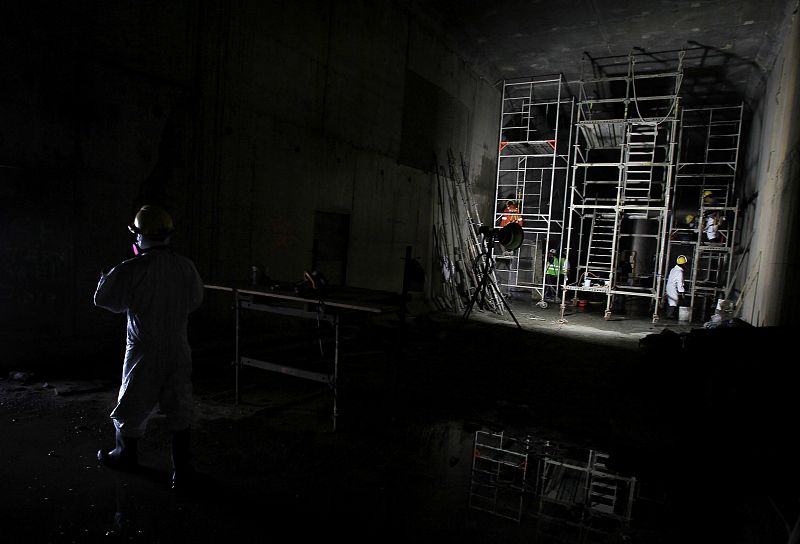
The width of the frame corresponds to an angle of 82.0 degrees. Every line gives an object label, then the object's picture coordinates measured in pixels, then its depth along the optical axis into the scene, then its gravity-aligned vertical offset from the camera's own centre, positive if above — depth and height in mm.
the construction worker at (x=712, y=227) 12914 +875
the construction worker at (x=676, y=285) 12227 -787
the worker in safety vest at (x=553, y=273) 14648 -836
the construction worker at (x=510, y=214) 14225 +944
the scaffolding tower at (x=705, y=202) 13273 +1804
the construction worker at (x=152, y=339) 2979 -781
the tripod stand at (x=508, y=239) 9547 +108
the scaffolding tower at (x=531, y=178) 15430 +2404
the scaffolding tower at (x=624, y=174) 11711 +2497
